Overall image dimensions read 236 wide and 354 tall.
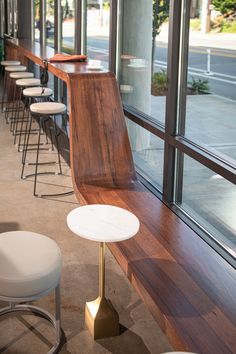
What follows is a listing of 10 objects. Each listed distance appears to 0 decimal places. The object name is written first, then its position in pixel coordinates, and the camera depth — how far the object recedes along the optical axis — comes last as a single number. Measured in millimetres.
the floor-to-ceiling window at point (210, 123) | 2875
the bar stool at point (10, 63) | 7851
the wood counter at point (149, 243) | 2163
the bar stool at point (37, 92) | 5285
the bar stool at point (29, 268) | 2129
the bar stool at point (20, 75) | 6666
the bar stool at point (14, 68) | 7326
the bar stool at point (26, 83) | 6012
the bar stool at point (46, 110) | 4527
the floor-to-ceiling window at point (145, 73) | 3928
